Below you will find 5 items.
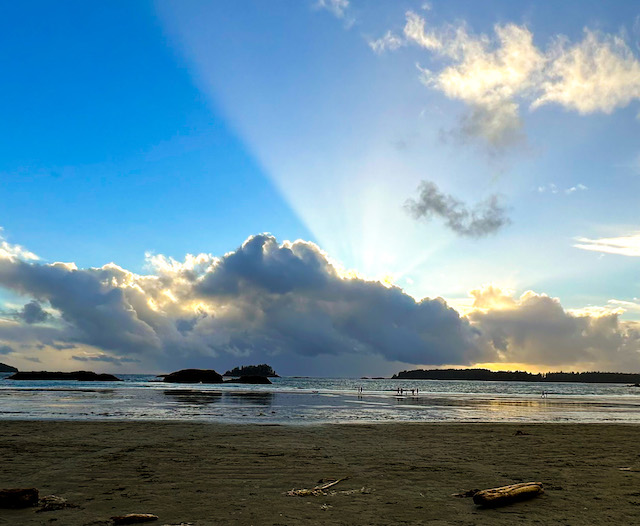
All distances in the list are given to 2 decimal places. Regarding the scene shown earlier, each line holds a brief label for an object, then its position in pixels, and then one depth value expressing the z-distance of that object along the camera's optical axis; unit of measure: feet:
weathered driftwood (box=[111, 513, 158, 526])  31.70
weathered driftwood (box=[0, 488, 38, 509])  34.88
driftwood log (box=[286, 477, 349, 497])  39.06
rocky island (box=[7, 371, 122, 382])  601.21
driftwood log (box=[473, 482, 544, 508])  36.58
